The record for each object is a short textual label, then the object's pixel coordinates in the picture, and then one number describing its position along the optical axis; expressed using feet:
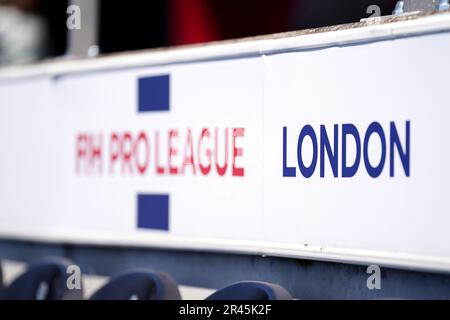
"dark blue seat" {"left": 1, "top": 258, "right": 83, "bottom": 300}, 32.14
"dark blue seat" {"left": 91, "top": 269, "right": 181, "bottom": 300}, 29.14
